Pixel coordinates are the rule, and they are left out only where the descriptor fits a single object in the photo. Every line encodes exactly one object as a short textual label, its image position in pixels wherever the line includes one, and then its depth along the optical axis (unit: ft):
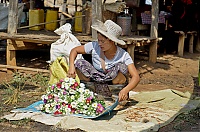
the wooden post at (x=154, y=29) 43.34
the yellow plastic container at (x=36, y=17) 44.62
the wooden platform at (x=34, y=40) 36.72
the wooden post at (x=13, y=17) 38.05
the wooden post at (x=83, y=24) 40.44
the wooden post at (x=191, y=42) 57.50
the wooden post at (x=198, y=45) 61.90
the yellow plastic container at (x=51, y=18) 45.64
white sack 31.24
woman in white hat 24.25
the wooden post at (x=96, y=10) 34.34
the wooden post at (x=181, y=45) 54.04
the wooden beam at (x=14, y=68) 36.52
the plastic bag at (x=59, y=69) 27.11
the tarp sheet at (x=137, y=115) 21.31
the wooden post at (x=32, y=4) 51.72
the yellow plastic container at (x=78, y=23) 43.76
